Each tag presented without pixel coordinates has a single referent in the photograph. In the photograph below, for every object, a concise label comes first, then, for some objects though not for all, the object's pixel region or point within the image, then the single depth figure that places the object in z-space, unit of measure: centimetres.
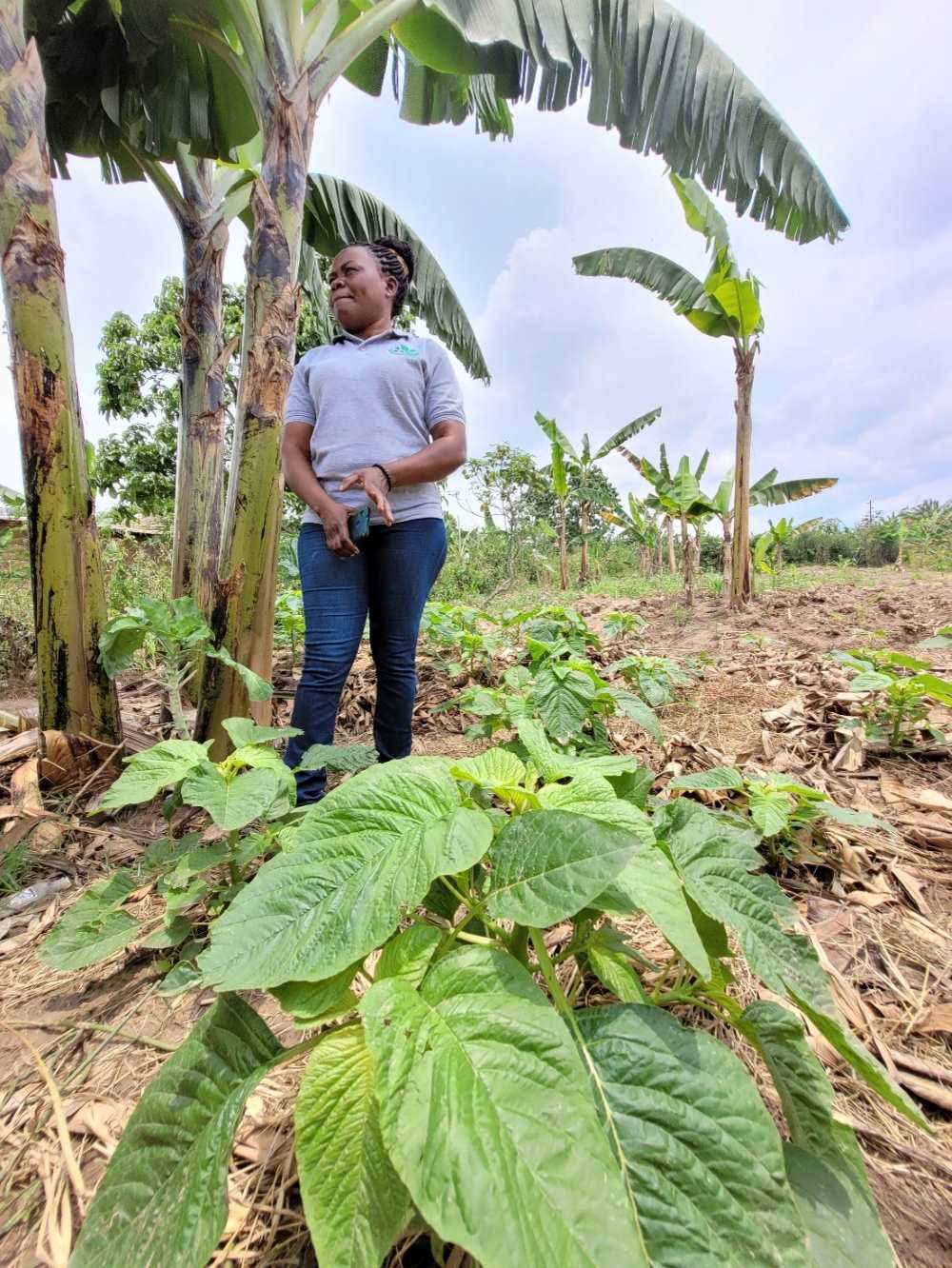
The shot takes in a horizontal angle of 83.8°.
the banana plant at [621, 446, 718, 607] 672
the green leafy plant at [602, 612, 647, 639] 304
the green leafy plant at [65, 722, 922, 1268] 37
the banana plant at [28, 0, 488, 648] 277
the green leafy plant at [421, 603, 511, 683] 261
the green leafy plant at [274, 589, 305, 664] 296
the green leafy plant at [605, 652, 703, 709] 197
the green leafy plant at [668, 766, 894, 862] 109
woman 158
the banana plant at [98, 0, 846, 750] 175
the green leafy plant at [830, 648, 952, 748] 156
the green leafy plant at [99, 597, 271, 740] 149
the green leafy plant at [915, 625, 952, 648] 167
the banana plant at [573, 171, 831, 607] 523
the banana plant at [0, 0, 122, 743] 152
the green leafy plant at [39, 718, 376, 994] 89
